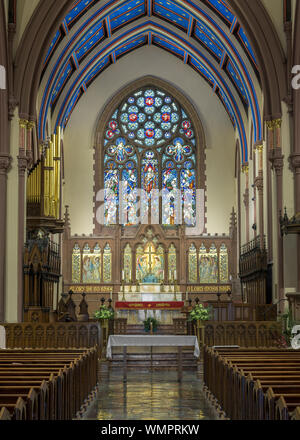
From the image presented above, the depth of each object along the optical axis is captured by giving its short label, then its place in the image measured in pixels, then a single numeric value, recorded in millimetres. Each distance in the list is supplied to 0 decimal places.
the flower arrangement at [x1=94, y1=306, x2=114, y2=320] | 18594
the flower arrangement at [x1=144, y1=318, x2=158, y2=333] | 20266
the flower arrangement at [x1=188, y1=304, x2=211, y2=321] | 17672
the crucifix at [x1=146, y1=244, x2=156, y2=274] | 30531
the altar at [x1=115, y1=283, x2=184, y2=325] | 23906
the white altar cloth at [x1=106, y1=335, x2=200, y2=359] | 14711
